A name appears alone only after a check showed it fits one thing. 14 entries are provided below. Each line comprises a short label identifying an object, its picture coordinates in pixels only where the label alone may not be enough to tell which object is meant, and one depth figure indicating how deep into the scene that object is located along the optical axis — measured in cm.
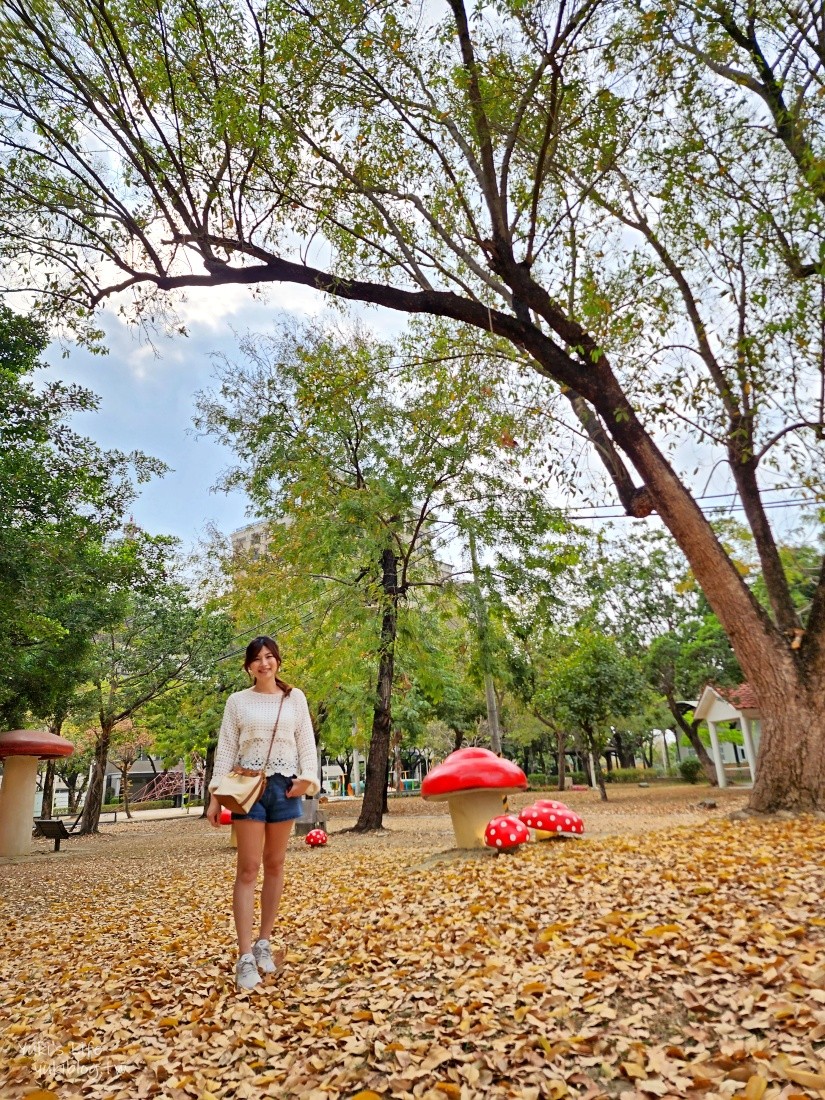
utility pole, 1162
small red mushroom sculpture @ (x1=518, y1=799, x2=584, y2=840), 729
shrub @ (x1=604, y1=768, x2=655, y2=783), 3545
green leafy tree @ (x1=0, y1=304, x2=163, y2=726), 832
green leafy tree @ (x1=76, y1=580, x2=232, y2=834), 1855
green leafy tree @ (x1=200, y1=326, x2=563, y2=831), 1129
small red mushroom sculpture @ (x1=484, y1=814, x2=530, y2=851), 669
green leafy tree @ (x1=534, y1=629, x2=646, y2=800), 2041
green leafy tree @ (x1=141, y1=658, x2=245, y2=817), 1967
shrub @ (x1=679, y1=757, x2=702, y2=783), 2695
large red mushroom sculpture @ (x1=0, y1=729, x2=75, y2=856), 1207
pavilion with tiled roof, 1820
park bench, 1376
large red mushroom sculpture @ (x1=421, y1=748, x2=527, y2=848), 689
